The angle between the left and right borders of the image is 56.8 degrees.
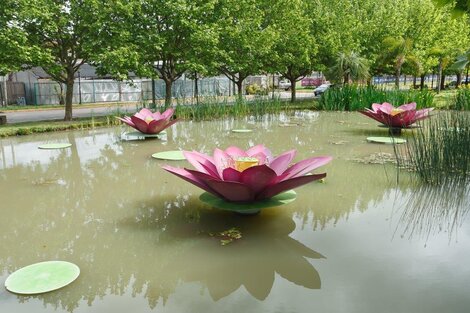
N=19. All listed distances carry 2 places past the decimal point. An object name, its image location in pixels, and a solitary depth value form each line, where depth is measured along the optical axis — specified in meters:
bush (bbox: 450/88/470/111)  10.21
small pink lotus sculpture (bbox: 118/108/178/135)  8.56
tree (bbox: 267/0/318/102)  17.75
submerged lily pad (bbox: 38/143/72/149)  8.19
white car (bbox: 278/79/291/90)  43.49
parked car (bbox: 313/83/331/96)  31.01
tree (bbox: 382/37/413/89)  20.05
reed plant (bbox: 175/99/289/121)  12.99
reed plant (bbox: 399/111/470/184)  5.24
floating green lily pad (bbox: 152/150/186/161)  6.79
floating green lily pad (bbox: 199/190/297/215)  3.84
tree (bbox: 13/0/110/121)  11.29
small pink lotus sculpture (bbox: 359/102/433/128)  8.70
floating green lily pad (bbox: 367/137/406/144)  7.93
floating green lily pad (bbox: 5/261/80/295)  2.80
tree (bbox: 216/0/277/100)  15.56
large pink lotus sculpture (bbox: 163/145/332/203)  3.70
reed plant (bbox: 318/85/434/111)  13.41
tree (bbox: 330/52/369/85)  17.78
